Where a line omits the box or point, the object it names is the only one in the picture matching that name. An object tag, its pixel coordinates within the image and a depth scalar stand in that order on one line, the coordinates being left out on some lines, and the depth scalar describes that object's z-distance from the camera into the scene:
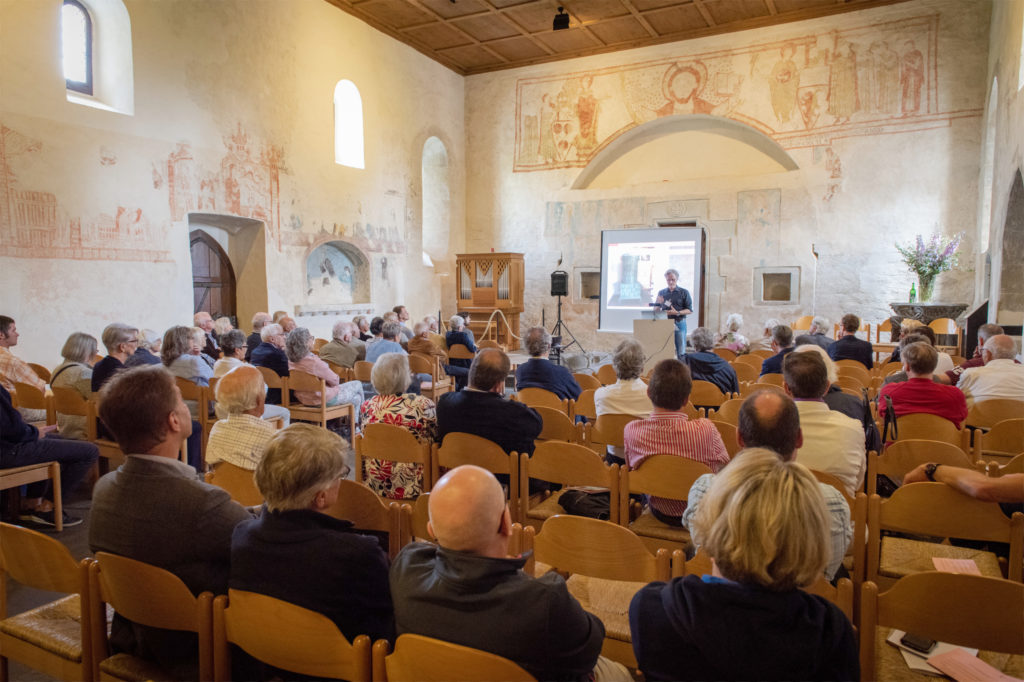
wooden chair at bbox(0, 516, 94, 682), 2.02
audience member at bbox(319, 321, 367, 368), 7.60
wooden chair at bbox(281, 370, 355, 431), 5.88
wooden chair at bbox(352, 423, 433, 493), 3.49
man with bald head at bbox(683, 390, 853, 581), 2.38
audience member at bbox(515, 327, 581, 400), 5.24
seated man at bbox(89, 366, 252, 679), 2.00
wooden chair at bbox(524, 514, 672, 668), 2.01
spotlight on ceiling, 12.04
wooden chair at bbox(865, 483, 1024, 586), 2.38
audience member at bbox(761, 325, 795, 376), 5.95
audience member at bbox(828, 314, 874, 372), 6.87
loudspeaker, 13.91
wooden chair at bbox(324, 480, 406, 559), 2.42
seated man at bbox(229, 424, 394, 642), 1.80
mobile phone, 1.94
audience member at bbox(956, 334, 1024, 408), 4.55
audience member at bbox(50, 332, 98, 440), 5.00
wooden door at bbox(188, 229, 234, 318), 10.97
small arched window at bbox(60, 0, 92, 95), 8.75
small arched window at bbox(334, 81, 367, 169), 12.81
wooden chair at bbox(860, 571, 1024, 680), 1.61
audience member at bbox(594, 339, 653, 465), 4.10
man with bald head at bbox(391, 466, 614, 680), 1.51
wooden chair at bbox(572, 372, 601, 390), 6.14
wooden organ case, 14.39
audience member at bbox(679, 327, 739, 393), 5.70
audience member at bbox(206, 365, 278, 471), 3.00
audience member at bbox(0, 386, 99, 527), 3.97
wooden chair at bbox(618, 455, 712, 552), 2.85
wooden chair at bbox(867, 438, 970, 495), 3.01
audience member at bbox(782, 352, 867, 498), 2.97
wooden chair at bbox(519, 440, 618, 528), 3.07
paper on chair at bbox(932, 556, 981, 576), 2.39
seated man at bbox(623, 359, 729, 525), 3.10
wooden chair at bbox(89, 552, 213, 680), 1.81
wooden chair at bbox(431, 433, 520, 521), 3.37
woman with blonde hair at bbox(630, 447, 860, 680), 1.31
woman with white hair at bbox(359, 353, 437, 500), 3.72
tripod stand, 14.10
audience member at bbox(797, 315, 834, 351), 6.76
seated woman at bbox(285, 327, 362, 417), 6.06
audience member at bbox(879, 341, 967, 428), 4.02
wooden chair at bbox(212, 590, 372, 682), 1.61
